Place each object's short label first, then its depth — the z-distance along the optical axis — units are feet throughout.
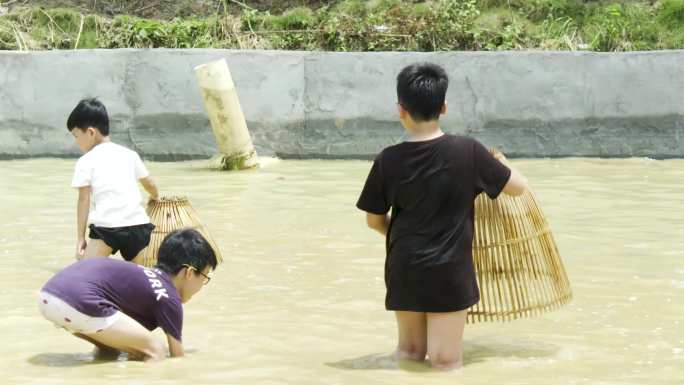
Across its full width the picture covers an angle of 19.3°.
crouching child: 29.44
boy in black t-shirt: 28.22
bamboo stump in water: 70.28
